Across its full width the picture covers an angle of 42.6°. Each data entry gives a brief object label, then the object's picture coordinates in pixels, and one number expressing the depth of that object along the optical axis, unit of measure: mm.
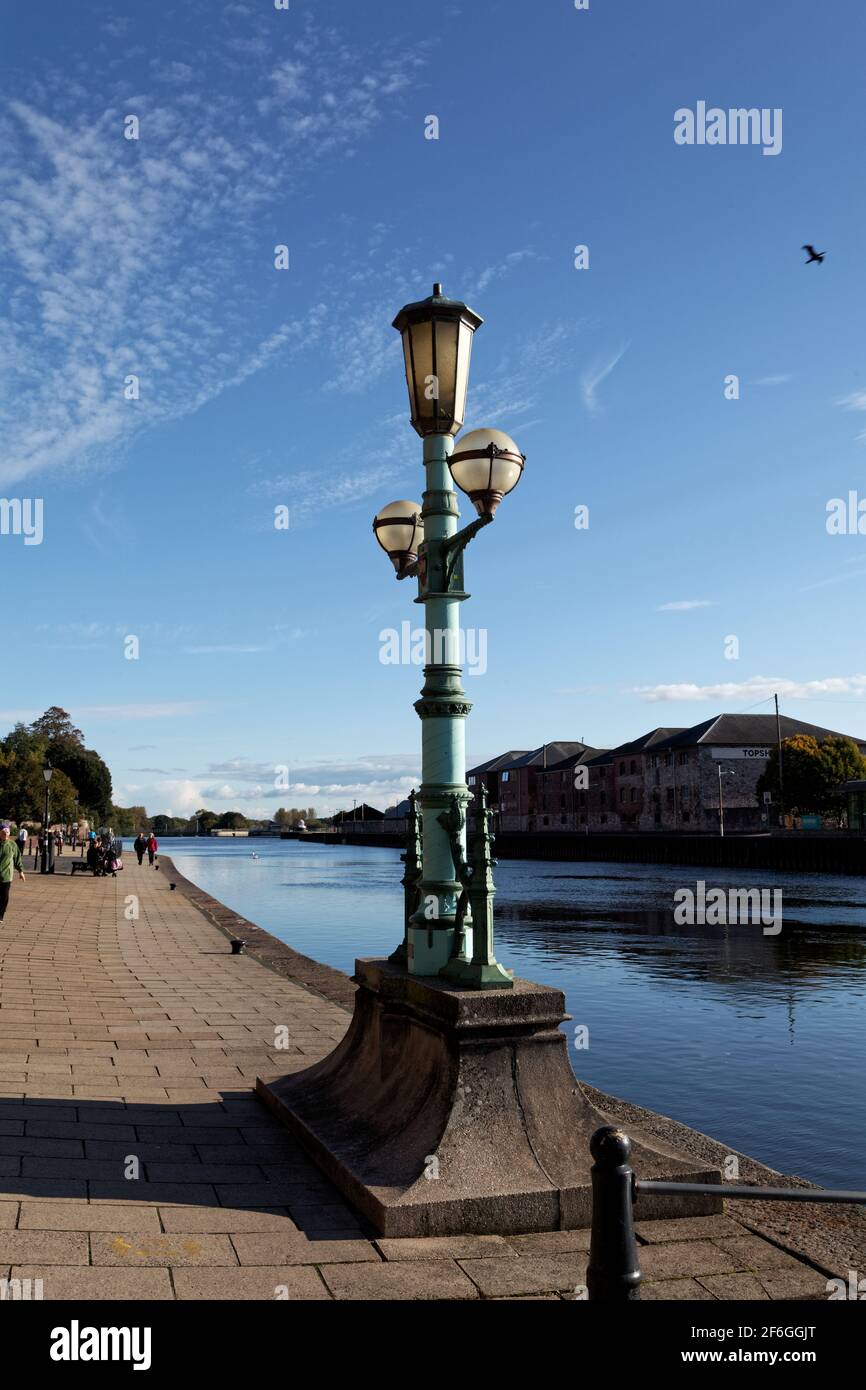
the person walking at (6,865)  16547
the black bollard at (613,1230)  3539
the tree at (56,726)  115750
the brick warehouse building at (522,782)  130750
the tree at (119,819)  157600
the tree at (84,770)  105438
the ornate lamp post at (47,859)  42044
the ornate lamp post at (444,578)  5723
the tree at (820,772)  83125
